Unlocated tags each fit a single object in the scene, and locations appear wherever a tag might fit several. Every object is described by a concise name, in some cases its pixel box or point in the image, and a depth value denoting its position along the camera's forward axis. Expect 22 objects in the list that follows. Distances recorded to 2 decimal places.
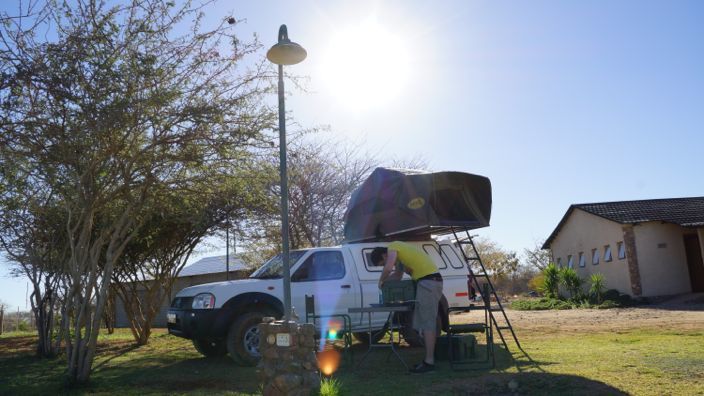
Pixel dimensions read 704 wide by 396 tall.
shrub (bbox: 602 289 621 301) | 21.58
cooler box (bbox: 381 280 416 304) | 8.02
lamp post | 6.56
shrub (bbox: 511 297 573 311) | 21.80
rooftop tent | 9.19
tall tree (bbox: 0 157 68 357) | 11.17
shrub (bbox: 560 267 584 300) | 23.00
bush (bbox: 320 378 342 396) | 5.73
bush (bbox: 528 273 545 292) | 26.94
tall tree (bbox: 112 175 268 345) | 13.11
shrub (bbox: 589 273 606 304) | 21.67
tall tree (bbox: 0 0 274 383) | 6.83
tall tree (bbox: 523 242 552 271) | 44.28
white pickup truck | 9.05
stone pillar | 5.88
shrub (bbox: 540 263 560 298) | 25.21
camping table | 7.64
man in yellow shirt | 7.48
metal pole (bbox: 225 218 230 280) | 14.66
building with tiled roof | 21.62
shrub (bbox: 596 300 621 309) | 19.97
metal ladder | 8.07
